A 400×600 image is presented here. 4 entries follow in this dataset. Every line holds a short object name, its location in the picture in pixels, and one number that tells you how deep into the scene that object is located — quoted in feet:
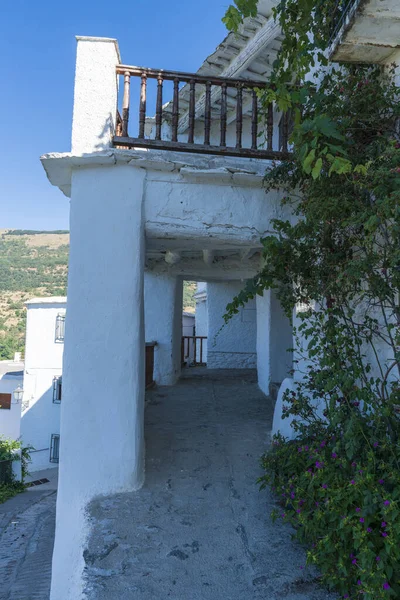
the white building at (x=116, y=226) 11.69
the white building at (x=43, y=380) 48.91
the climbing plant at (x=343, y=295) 7.00
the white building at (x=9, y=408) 55.31
